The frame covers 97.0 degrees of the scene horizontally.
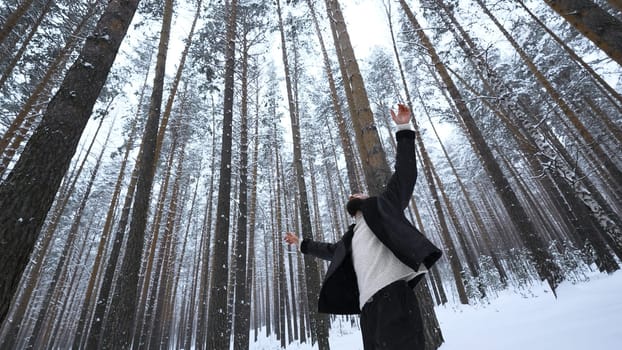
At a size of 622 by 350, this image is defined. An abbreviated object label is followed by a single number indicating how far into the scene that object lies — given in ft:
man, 5.78
